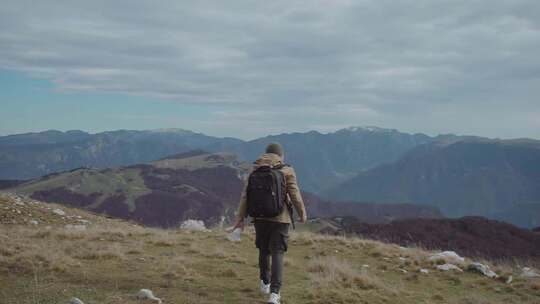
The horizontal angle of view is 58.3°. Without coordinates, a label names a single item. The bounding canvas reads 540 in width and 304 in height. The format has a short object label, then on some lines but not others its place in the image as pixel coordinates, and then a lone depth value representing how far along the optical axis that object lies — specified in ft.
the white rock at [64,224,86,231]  59.67
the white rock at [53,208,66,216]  76.67
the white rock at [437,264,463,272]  47.16
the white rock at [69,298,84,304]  24.44
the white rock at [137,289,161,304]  26.96
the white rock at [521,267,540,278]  45.68
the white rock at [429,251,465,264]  50.29
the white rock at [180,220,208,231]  76.54
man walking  28.43
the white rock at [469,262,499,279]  45.88
